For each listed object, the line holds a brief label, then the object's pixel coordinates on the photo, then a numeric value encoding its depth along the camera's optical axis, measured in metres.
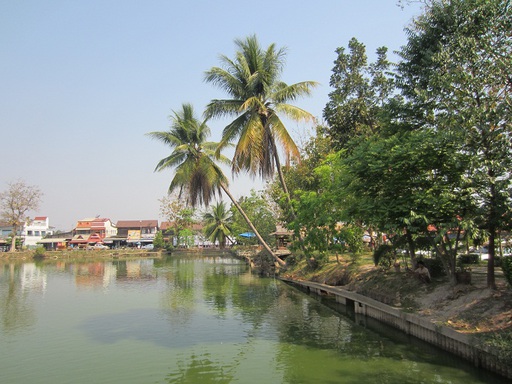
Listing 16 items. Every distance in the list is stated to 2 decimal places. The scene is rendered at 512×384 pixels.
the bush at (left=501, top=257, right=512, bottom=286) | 9.44
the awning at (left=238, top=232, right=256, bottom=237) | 55.28
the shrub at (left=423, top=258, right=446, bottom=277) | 14.58
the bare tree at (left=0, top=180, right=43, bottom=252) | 62.81
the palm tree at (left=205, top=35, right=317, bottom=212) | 23.47
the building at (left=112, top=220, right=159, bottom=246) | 88.88
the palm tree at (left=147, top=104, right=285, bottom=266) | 29.00
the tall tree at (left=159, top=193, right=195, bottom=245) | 67.94
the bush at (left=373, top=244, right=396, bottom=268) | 16.93
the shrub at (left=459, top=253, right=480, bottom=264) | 18.73
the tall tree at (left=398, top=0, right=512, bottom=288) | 10.02
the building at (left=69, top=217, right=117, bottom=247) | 84.00
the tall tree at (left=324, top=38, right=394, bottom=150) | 21.94
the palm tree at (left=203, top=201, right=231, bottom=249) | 67.62
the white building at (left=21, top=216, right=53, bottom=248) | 83.25
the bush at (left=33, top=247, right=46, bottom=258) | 61.26
